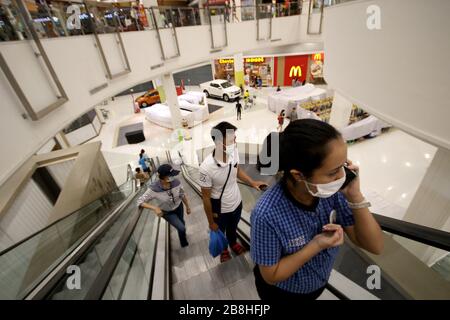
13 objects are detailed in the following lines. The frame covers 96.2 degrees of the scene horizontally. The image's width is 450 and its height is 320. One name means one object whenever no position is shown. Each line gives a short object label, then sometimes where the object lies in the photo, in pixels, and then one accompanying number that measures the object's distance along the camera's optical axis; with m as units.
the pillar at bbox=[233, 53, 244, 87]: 16.80
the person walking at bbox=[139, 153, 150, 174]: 8.46
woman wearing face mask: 0.99
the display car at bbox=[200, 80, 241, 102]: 16.14
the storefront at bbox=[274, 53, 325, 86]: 16.89
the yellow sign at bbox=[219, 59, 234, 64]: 20.56
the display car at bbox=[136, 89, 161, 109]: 17.70
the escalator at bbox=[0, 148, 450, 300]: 1.63
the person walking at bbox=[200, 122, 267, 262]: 2.30
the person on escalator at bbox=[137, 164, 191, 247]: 2.85
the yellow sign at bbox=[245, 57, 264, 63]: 18.04
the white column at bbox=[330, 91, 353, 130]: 9.75
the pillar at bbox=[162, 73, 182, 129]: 10.44
